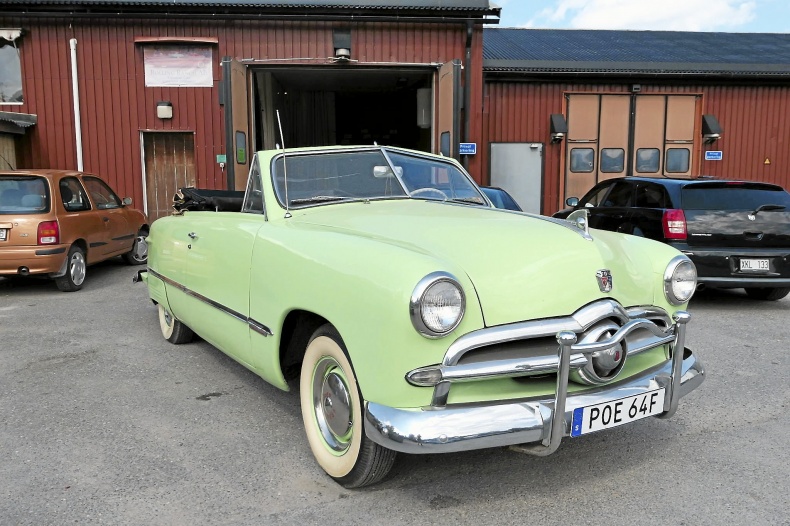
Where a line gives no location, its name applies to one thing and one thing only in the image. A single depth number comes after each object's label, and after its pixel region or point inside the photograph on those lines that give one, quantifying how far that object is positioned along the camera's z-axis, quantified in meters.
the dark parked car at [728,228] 6.54
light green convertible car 2.31
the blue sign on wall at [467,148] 13.04
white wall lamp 12.77
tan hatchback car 7.25
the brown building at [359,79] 12.44
